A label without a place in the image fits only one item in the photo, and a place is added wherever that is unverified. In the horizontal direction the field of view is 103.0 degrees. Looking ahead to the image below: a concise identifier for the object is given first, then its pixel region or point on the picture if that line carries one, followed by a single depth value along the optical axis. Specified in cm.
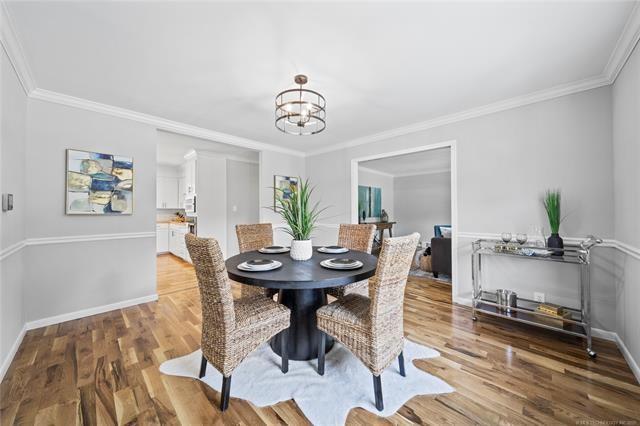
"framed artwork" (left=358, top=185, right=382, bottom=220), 721
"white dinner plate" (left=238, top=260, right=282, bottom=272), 169
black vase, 239
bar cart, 216
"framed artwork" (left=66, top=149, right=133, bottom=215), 276
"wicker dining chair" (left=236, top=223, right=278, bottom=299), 283
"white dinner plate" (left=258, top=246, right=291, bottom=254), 241
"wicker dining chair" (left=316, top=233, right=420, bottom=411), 149
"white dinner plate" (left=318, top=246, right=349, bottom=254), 243
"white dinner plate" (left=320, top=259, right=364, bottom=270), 176
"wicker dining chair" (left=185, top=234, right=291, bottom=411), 146
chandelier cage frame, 231
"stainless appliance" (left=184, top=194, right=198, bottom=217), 552
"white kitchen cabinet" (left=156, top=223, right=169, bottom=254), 662
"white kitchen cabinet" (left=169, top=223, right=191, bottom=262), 586
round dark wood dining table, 153
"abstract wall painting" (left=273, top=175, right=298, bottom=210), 482
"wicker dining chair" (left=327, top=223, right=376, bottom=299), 245
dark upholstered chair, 415
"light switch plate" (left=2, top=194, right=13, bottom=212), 190
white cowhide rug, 151
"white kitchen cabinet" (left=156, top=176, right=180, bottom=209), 677
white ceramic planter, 209
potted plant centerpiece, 207
